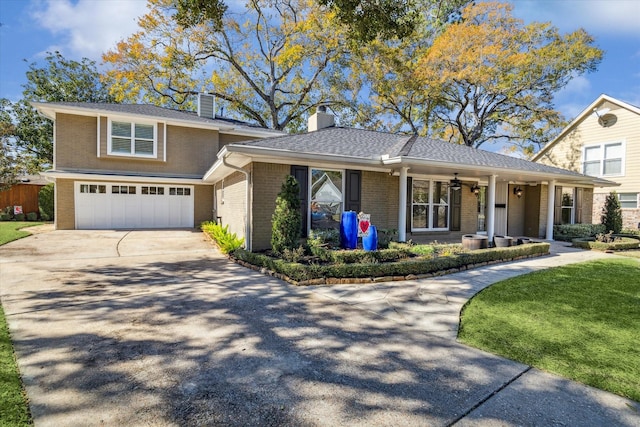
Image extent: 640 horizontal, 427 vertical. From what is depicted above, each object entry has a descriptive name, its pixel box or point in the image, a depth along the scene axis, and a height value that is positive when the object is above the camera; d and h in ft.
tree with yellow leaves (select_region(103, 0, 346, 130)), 69.46 +32.57
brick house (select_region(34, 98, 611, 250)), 30.45 +3.01
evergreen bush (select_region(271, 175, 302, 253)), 25.66 -1.18
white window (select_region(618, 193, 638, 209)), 57.72 +1.19
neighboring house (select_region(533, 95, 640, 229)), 56.70 +10.66
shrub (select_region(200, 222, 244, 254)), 30.83 -3.85
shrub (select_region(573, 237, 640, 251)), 37.88 -4.48
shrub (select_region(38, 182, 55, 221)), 63.87 -0.54
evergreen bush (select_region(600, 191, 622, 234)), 48.19 -1.27
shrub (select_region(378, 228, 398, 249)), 31.73 -3.25
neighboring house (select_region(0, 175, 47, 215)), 67.56 +0.35
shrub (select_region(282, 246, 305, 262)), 24.10 -3.92
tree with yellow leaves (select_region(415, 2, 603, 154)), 66.08 +29.42
